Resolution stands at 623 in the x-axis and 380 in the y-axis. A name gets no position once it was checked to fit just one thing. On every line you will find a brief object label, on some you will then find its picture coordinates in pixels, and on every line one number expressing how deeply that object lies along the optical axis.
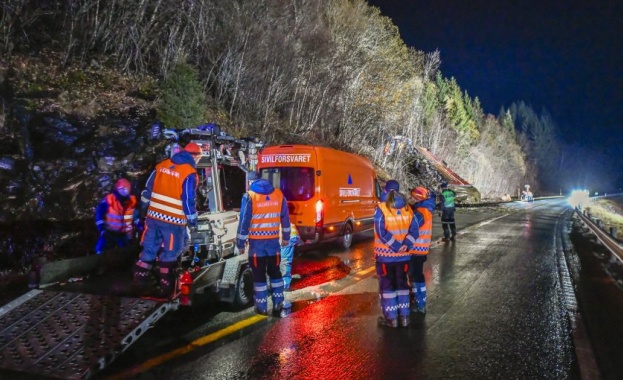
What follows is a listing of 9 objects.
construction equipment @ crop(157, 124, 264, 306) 5.84
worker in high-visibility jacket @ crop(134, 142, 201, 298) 5.09
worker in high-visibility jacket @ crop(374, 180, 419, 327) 5.56
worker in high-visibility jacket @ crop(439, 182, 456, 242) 13.91
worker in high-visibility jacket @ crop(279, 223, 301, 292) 7.06
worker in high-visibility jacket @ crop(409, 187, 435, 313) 6.07
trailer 3.91
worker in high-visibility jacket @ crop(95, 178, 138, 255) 7.31
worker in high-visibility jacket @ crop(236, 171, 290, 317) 5.70
